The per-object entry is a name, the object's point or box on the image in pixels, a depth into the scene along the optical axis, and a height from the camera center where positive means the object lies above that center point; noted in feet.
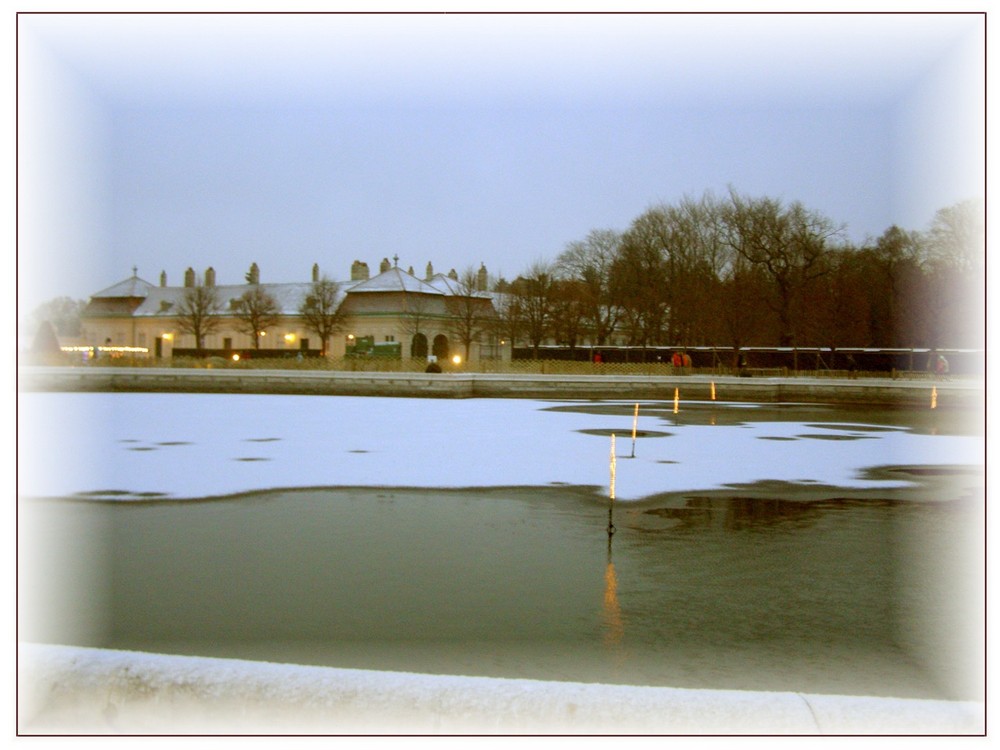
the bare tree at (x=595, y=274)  204.03 +18.88
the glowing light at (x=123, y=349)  169.89 +1.49
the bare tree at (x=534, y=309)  203.03 +10.22
